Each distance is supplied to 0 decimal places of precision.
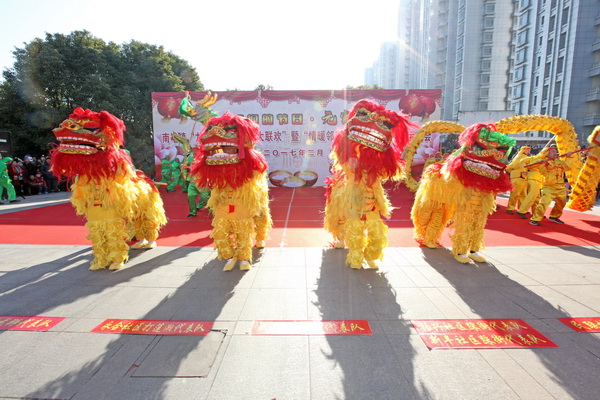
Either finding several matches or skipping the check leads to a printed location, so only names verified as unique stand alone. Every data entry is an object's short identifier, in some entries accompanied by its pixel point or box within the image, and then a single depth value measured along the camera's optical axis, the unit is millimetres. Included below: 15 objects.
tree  14336
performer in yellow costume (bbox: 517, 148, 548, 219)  6234
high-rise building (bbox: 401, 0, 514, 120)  32938
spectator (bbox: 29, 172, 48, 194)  10867
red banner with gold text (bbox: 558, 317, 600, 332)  2347
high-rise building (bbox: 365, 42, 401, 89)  65938
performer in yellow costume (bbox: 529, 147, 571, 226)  5934
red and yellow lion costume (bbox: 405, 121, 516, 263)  3455
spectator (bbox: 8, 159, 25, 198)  10086
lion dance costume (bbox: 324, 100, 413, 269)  3291
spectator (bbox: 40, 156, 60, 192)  11461
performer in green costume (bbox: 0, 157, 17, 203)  8630
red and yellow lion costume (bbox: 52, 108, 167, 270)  3275
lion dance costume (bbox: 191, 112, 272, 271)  3266
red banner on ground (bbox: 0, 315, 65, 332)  2373
